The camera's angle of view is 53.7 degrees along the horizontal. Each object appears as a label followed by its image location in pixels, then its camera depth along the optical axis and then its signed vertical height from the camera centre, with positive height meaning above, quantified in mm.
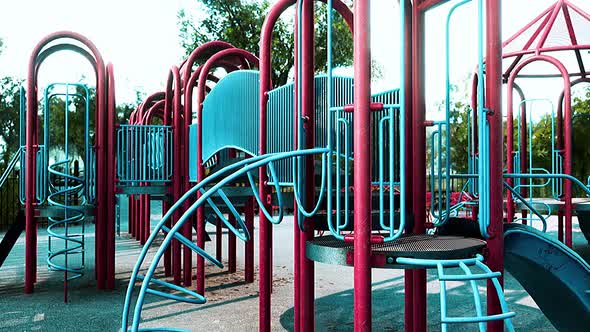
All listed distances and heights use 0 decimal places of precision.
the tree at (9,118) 32344 +3614
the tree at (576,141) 25469 +1473
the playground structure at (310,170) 3225 +60
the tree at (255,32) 22438 +5700
